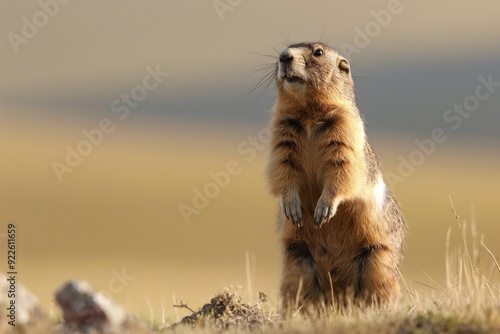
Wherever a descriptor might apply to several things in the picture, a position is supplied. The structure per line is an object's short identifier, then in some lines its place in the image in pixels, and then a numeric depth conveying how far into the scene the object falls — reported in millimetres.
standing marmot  18453
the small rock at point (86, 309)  12883
